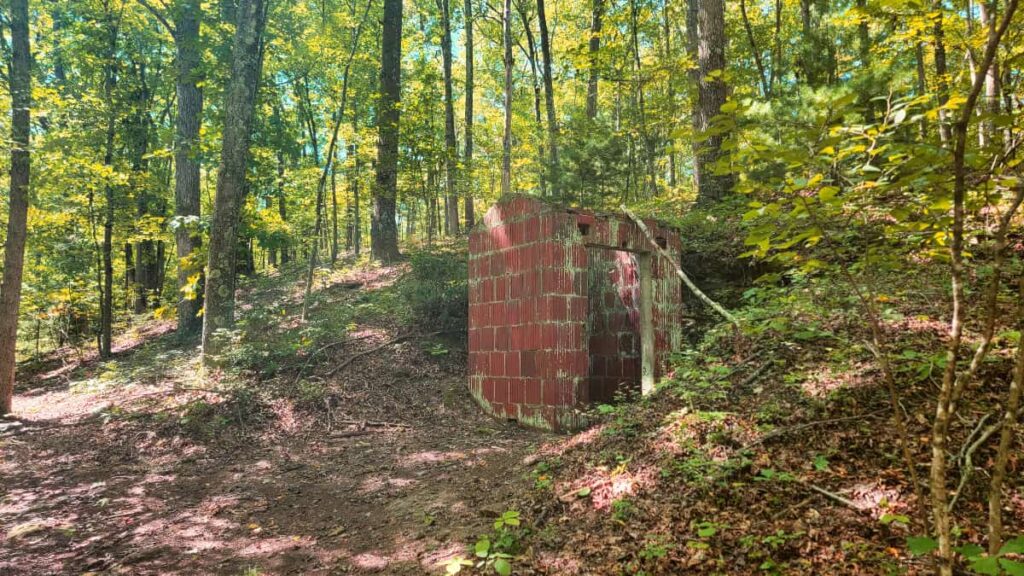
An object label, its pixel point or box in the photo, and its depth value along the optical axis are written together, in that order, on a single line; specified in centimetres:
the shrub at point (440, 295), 948
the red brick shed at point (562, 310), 603
